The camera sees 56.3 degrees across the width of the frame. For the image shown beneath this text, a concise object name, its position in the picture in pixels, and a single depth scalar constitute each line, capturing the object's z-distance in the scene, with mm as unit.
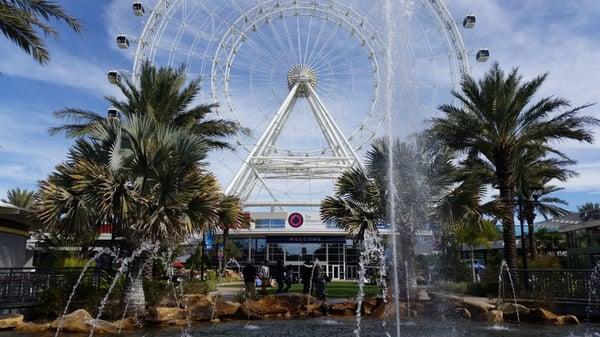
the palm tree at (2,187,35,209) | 52966
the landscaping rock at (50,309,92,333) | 12508
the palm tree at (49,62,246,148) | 19922
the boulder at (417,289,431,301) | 17234
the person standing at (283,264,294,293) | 25141
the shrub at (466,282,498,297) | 20017
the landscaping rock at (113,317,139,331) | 12884
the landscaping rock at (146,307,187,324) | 13945
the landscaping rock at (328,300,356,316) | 16641
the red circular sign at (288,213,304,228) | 44312
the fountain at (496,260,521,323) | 17538
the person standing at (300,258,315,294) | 21062
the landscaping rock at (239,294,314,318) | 15702
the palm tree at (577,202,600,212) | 66312
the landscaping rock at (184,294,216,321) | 14789
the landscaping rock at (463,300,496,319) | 15023
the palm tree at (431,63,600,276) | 19422
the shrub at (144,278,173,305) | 15981
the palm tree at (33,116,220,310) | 13445
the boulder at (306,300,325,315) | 16406
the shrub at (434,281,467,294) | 23625
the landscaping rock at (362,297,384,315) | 16641
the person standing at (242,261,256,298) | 19369
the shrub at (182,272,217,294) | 19944
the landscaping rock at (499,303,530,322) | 14875
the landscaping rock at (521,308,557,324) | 14244
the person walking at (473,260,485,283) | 29822
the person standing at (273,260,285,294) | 23591
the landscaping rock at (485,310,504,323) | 14625
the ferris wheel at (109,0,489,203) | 35750
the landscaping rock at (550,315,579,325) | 14141
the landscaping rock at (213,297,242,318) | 15242
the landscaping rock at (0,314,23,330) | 12570
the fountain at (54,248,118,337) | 12508
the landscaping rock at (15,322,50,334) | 12402
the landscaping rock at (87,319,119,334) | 12555
